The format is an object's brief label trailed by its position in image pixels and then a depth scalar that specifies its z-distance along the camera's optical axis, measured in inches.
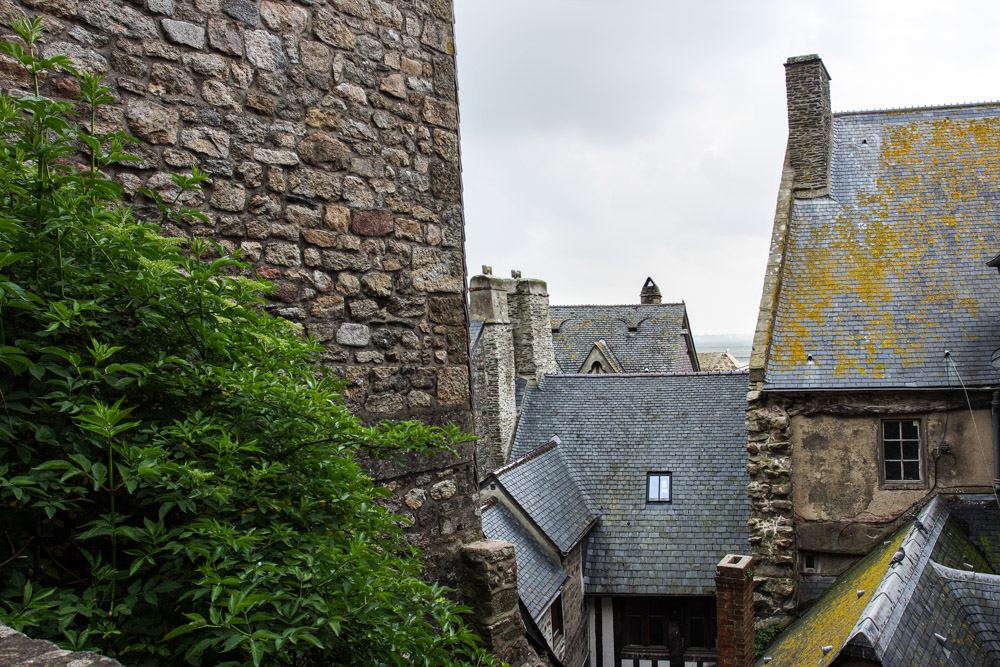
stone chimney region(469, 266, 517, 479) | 737.0
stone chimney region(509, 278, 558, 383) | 816.9
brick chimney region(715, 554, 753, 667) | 388.8
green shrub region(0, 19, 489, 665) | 73.4
